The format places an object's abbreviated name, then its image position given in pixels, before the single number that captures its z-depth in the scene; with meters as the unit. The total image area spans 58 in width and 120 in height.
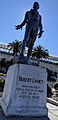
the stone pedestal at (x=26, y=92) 2.13
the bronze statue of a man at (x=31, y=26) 2.45
